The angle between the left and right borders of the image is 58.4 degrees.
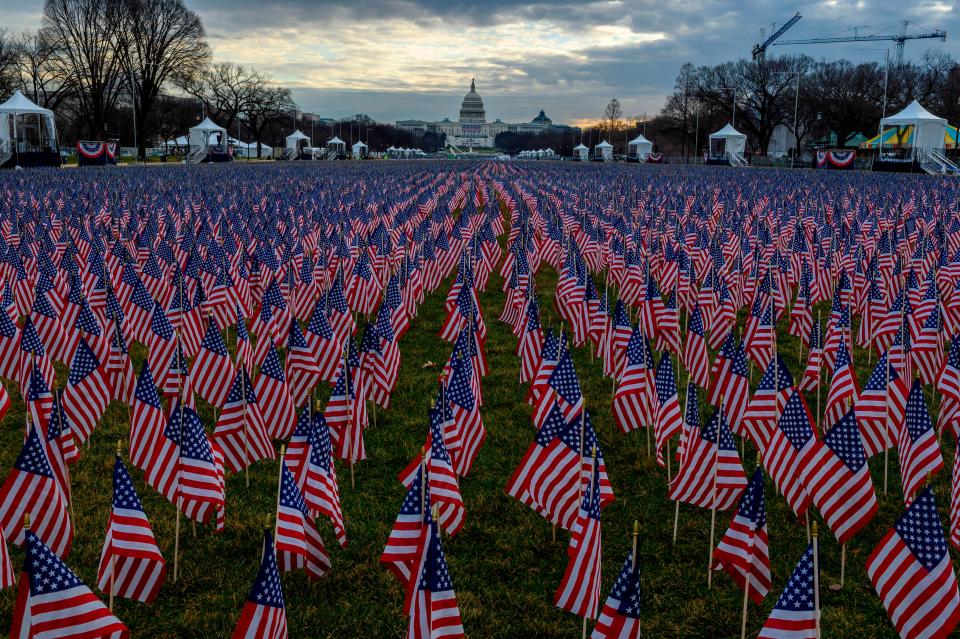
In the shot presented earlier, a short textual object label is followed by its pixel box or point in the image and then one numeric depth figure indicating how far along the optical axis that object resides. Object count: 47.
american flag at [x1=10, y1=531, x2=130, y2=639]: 3.54
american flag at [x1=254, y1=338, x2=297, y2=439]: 7.50
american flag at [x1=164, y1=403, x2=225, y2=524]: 5.49
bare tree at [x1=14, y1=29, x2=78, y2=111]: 71.81
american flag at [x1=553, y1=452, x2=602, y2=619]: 4.33
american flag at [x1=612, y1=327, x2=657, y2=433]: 7.48
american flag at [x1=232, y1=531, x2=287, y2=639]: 3.71
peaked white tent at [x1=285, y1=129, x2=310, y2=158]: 89.75
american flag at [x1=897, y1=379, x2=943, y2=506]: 5.96
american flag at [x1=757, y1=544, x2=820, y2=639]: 3.52
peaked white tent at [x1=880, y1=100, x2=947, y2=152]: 53.69
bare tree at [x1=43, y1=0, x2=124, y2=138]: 69.38
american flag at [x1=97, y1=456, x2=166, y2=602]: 4.62
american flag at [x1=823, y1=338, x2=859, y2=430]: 7.41
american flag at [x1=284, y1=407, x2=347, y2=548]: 5.33
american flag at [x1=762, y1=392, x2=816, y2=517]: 5.66
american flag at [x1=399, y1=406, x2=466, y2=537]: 5.29
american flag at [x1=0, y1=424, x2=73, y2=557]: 5.04
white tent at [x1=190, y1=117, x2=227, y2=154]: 72.06
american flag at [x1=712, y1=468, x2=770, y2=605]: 4.64
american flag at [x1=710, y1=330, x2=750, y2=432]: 7.53
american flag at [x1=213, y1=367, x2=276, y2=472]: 6.81
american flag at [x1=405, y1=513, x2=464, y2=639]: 3.67
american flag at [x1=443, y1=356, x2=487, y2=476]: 6.80
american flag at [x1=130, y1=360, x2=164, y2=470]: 6.30
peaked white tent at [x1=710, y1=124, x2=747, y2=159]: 74.88
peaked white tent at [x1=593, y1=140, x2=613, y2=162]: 95.69
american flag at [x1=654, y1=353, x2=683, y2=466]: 6.79
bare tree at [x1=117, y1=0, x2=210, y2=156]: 71.56
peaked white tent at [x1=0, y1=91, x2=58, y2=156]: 50.19
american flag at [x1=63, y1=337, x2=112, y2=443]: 7.32
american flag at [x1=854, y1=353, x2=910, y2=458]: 6.99
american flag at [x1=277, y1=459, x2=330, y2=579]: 4.79
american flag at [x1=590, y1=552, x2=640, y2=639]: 3.61
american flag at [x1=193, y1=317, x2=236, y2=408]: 8.17
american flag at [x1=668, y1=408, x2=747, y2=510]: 5.77
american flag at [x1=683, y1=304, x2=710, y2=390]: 9.16
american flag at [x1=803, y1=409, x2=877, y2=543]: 5.29
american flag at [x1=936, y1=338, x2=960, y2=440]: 7.37
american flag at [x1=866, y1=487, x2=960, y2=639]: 4.03
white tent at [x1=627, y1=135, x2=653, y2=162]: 91.38
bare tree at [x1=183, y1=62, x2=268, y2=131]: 96.38
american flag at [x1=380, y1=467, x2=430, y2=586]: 4.54
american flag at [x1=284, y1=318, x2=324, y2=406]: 8.53
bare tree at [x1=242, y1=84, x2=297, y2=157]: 101.33
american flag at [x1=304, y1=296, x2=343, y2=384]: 9.26
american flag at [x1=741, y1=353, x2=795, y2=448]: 6.86
